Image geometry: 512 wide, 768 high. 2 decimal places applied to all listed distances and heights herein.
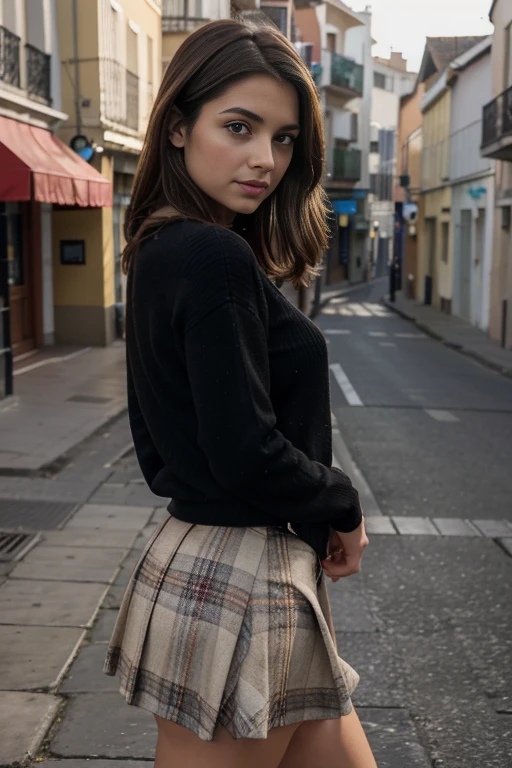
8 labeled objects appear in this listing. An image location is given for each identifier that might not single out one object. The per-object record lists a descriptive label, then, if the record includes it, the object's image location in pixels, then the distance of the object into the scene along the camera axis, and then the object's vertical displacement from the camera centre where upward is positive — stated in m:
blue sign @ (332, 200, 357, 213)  48.91 +1.98
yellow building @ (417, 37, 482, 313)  34.78 +2.48
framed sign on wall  18.33 -0.10
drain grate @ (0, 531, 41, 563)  5.39 -1.63
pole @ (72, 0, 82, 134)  17.25 +2.96
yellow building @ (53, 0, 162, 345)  17.36 +2.04
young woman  1.53 -0.31
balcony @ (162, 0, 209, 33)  24.44 +5.51
